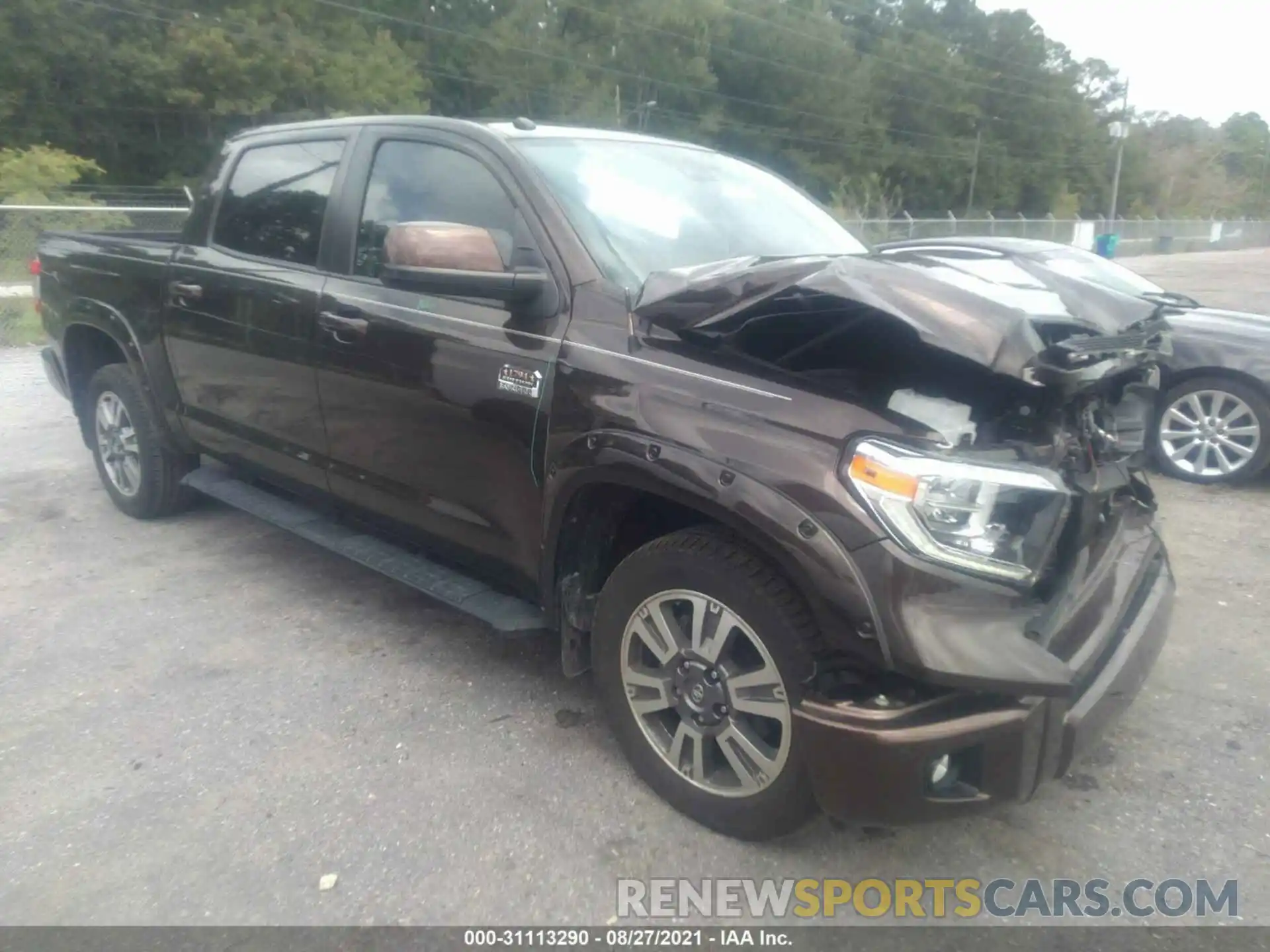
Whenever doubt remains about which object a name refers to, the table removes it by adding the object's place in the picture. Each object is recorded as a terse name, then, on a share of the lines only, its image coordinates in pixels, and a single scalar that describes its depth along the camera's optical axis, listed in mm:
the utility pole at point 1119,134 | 36844
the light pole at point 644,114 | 51309
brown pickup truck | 2342
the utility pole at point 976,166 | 66312
